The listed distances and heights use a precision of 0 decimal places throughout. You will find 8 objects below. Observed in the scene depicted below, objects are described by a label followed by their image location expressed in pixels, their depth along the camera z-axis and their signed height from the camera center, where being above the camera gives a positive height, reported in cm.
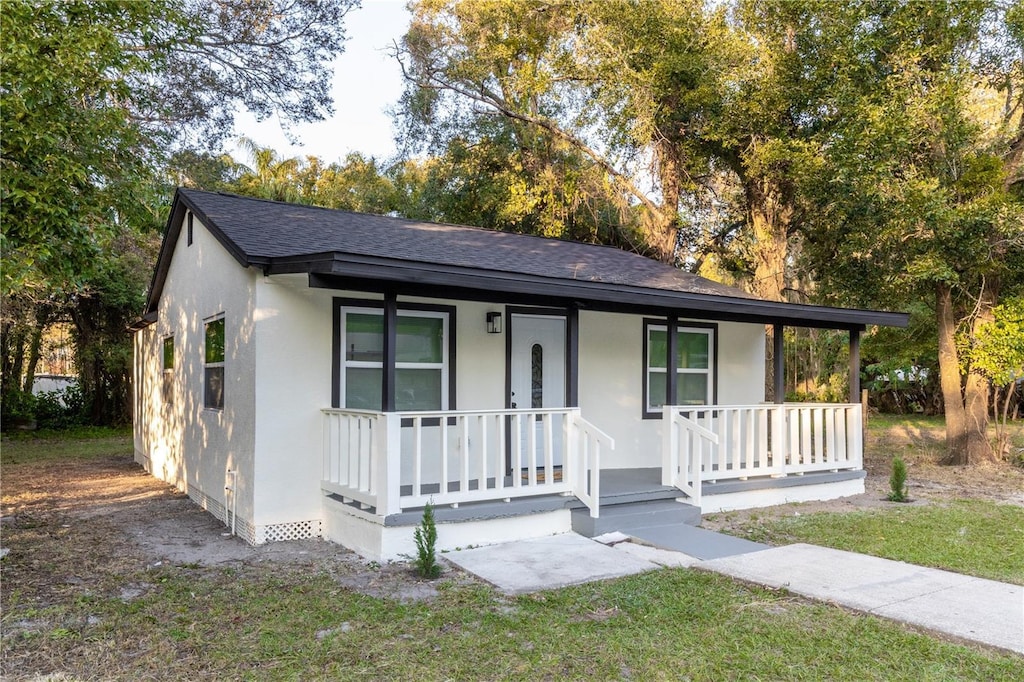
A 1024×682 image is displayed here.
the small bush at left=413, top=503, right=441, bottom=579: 516 -142
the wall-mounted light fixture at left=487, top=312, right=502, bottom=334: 769 +40
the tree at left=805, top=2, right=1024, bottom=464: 973 +282
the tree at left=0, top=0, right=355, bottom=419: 492 +181
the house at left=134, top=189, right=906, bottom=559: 605 -25
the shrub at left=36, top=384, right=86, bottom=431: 1711 -123
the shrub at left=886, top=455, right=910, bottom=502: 828 -149
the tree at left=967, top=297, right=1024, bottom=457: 1037 +19
